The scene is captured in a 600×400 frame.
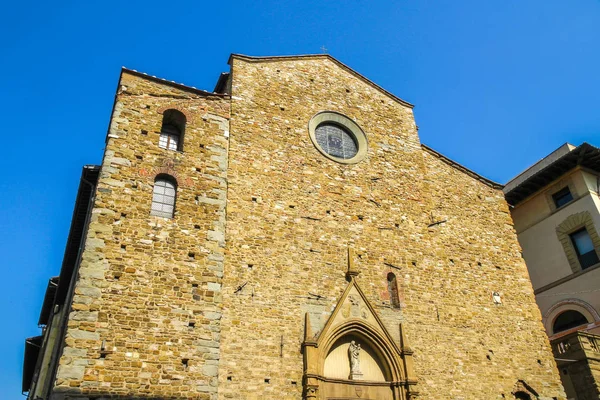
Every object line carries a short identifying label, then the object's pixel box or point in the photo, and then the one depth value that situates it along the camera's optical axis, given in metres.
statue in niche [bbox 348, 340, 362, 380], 10.51
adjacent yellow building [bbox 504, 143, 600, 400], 16.62
